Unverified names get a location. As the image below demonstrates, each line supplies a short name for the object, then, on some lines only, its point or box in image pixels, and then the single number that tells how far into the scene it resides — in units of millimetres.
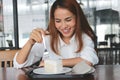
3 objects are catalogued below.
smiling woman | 1359
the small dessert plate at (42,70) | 1147
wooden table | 1117
